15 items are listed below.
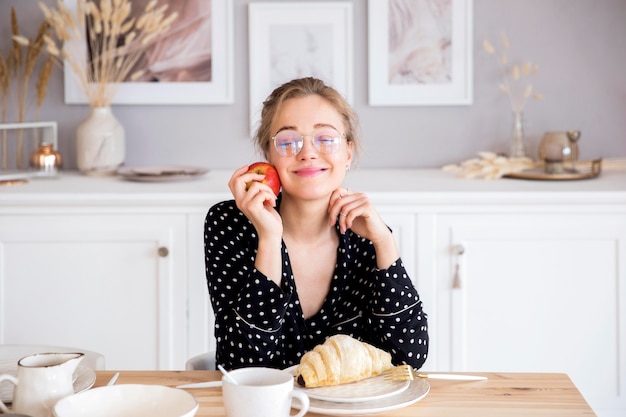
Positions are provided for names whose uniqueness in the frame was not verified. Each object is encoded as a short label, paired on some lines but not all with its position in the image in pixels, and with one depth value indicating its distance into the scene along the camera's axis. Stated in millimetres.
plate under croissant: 1230
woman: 1646
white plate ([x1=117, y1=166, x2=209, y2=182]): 2824
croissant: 1296
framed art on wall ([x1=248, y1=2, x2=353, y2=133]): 3121
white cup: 1045
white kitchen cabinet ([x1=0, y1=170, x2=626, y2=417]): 2643
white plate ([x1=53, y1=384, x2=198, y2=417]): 1096
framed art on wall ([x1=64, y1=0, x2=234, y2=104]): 3131
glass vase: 3066
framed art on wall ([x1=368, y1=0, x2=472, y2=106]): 3109
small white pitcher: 1102
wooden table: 1248
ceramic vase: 3016
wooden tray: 2812
